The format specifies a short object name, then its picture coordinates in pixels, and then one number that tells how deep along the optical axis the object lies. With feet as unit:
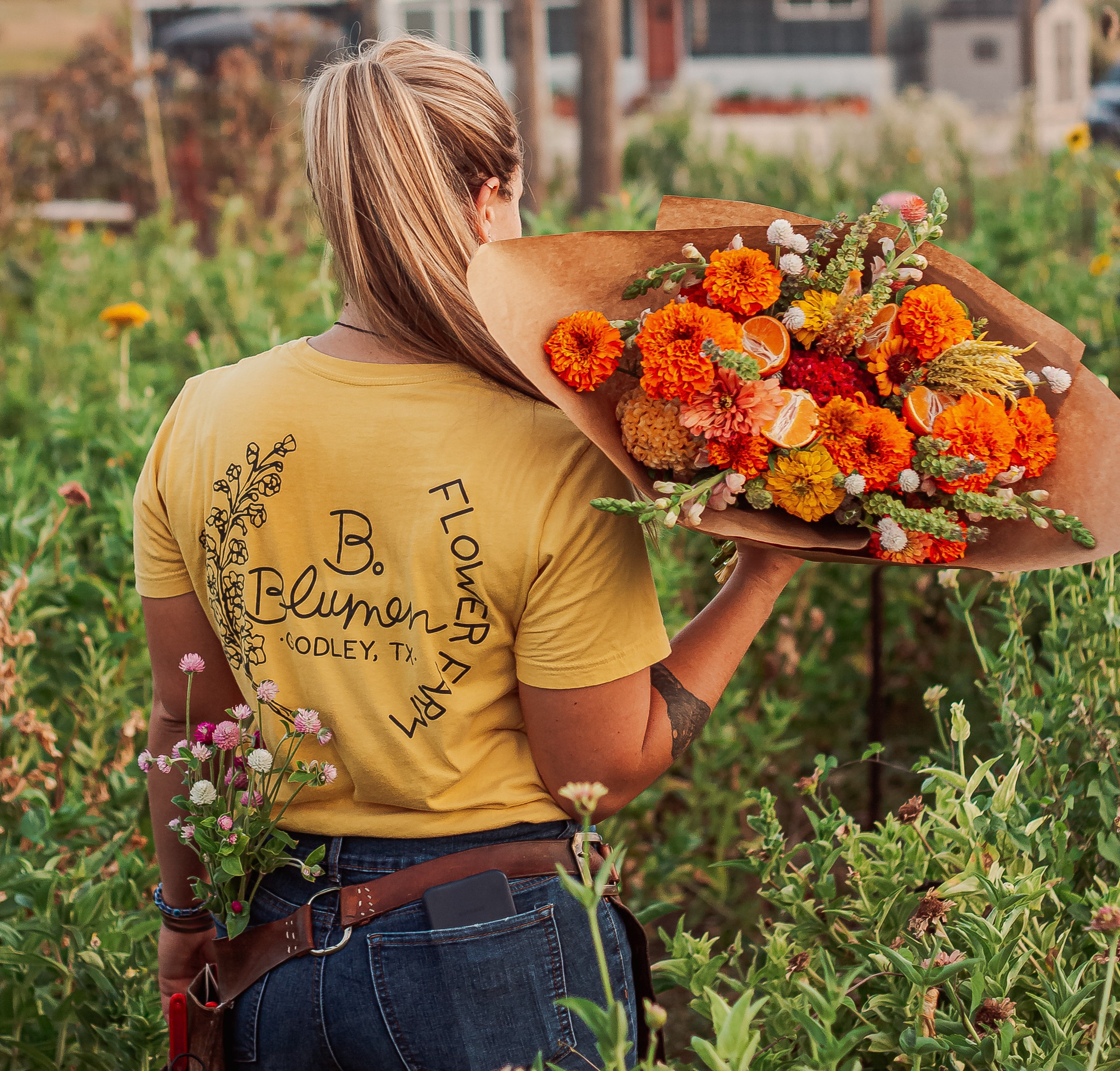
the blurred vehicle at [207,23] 65.31
